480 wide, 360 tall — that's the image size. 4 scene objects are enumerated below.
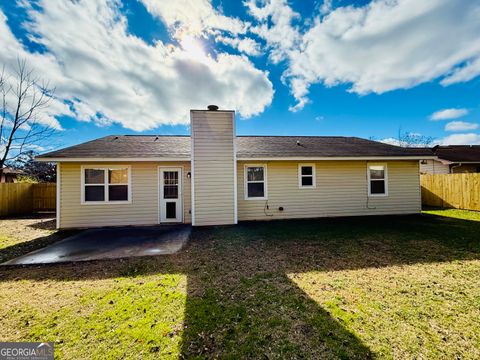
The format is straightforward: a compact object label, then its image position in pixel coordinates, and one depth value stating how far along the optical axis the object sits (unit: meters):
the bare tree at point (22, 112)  14.90
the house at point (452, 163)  17.56
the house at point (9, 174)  23.90
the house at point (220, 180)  8.62
